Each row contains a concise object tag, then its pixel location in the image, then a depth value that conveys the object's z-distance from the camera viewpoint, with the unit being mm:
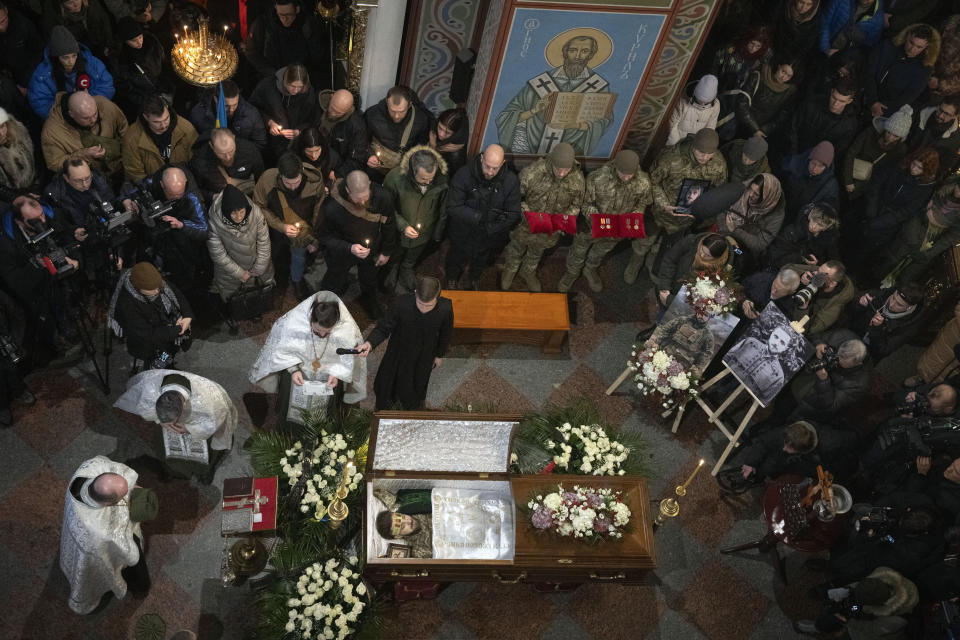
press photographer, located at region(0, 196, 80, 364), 6512
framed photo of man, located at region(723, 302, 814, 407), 7250
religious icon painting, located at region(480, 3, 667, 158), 7918
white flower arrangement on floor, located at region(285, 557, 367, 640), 5855
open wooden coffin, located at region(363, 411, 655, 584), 6234
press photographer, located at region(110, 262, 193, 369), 6539
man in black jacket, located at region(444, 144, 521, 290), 7791
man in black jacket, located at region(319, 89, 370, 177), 8234
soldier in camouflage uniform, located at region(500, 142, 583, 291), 7965
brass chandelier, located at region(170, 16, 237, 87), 8359
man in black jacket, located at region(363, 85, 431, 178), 8219
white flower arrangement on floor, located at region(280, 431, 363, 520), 6293
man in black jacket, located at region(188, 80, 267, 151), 7820
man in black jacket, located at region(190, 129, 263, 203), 7430
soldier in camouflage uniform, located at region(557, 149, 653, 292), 8125
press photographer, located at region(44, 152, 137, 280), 6742
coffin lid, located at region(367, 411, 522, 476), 6434
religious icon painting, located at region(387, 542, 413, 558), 6258
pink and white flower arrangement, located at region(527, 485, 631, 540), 6258
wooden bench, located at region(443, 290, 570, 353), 8344
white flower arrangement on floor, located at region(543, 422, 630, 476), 6766
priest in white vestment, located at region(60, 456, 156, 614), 5680
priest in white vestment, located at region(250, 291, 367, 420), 6609
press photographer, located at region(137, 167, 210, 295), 7031
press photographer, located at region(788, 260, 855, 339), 7527
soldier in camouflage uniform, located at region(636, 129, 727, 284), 8234
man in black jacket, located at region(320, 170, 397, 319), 7367
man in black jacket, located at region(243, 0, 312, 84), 8781
